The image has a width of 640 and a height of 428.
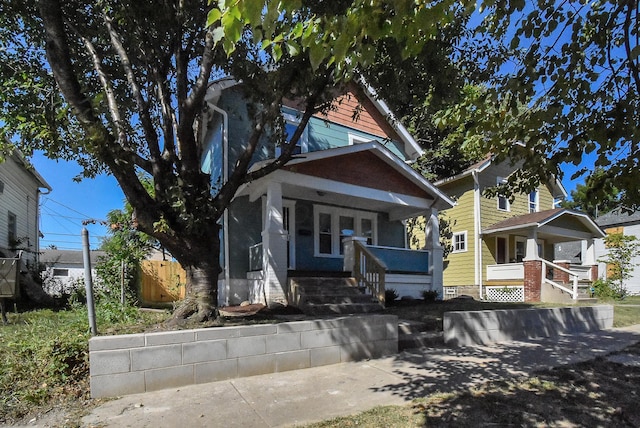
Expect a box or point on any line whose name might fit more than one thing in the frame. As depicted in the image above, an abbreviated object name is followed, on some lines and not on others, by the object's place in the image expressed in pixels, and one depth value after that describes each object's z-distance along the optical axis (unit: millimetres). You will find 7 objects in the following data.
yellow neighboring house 16188
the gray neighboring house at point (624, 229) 23438
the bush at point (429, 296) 12164
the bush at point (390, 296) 10973
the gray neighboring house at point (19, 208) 14391
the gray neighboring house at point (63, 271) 13120
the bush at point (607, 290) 17547
